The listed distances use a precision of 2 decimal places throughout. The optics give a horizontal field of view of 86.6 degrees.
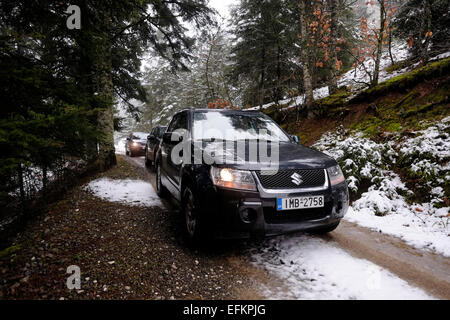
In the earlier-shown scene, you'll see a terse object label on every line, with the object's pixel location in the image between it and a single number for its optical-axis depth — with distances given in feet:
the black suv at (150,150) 29.37
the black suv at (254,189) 8.48
